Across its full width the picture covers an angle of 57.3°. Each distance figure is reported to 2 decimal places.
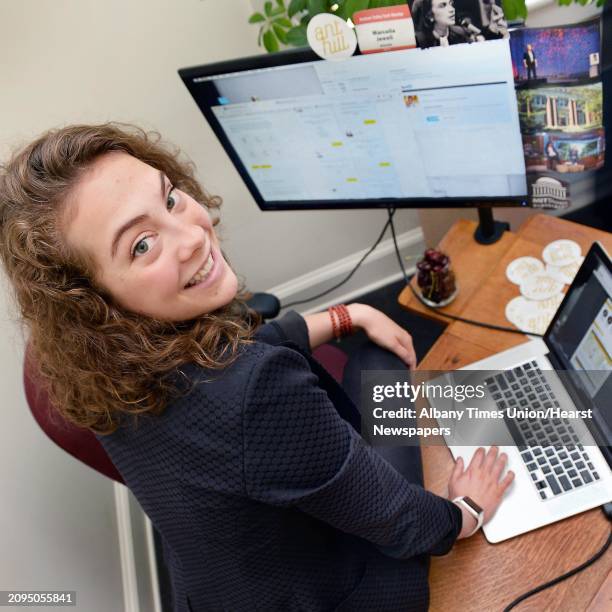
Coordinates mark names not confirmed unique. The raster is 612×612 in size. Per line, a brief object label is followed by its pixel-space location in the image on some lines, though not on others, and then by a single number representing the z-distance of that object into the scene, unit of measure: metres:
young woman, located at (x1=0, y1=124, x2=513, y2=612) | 0.70
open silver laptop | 0.79
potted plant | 0.86
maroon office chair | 0.96
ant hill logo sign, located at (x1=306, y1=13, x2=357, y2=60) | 0.85
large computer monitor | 0.88
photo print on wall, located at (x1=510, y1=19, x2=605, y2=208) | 0.83
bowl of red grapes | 1.06
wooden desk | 0.74
